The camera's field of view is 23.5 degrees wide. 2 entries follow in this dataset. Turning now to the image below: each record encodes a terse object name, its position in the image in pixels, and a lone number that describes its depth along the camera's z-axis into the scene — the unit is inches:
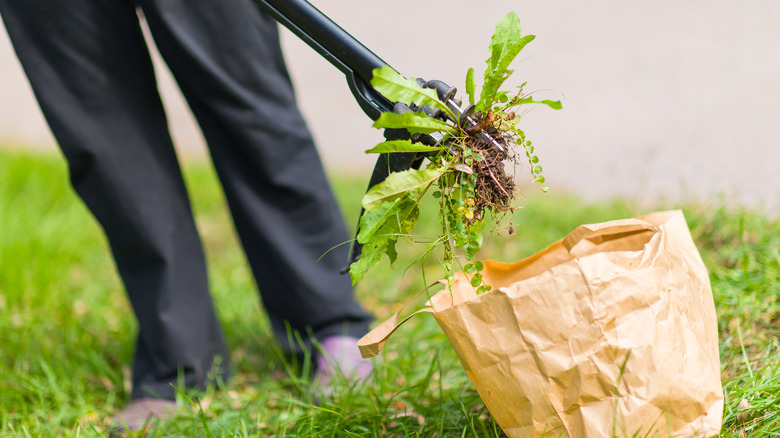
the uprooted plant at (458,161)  89.8
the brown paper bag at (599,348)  88.4
